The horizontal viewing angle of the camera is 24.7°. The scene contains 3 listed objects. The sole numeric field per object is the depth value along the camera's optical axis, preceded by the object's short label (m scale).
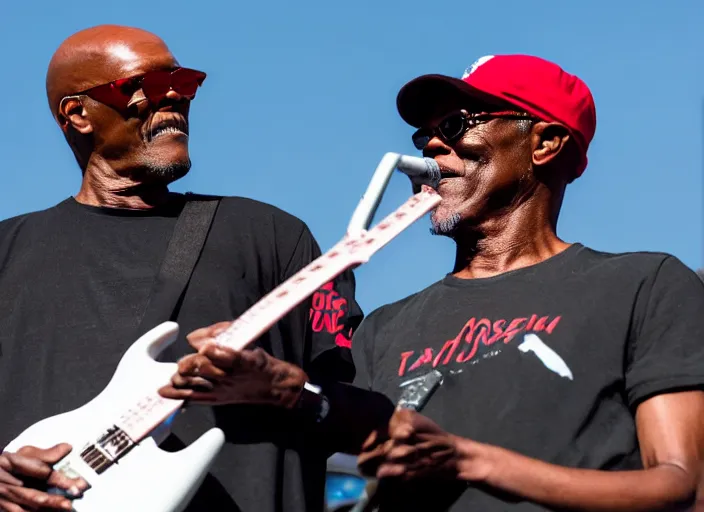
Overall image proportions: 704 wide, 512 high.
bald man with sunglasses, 4.88
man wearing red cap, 4.59
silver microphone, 5.05
